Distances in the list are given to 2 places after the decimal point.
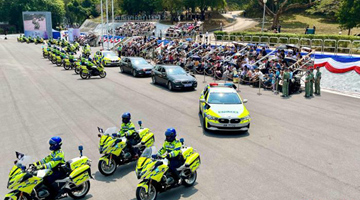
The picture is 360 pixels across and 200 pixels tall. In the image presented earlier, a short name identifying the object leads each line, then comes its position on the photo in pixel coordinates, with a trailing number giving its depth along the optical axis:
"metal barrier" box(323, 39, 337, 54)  26.12
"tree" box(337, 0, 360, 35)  37.59
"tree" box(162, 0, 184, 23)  58.69
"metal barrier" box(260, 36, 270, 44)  30.74
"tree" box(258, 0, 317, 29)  48.06
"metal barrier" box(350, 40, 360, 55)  23.80
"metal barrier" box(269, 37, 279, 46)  29.83
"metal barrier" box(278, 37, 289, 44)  29.63
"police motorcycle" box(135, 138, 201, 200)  6.85
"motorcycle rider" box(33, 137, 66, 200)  6.86
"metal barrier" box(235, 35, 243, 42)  35.00
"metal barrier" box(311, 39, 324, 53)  26.58
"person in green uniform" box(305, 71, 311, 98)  17.77
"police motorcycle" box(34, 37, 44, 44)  65.42
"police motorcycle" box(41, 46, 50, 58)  38.26
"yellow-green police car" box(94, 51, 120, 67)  31.59
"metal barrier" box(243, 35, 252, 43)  33.27
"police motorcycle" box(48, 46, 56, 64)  33.29
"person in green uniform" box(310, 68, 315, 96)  17.67
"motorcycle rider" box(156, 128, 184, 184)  7.33
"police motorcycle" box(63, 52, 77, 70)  29.08
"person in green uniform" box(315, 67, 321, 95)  18.18
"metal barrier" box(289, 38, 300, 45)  28.98
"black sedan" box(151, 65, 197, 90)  19.22
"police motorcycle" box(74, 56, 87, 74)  24.49
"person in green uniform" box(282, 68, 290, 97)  17.92
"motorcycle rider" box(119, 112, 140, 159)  8.62
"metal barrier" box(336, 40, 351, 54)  24.77
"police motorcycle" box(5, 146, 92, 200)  6.35
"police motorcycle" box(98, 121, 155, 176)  8.23
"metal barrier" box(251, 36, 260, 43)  32.47
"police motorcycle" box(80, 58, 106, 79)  24.06
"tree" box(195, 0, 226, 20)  56.78
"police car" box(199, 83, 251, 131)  11.25
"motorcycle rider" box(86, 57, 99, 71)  24.13
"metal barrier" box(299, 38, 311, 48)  27.67
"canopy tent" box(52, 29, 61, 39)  76.50
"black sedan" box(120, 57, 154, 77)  25.12
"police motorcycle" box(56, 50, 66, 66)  32.00
